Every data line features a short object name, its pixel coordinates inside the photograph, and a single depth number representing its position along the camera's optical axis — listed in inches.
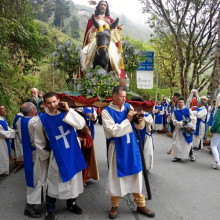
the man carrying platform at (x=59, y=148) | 133.0
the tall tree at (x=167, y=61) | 702.0
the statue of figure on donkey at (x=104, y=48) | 214.1
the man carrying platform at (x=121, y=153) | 138.2
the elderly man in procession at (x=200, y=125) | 329.7
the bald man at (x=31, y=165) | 147.2
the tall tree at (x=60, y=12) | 2738.7
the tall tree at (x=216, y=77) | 373.4
